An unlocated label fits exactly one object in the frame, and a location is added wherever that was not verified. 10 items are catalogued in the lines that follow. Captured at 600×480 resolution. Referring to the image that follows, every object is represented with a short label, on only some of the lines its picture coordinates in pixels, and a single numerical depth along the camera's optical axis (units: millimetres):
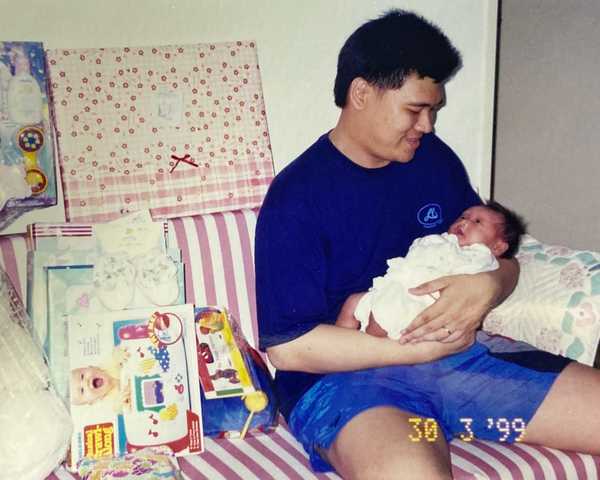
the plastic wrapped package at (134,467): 1228
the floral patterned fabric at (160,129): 1662
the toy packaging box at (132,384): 1382
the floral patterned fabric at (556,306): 1489
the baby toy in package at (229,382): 1453
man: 1301
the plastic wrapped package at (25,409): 1213
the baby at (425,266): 1323
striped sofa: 1286
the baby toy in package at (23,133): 1575
